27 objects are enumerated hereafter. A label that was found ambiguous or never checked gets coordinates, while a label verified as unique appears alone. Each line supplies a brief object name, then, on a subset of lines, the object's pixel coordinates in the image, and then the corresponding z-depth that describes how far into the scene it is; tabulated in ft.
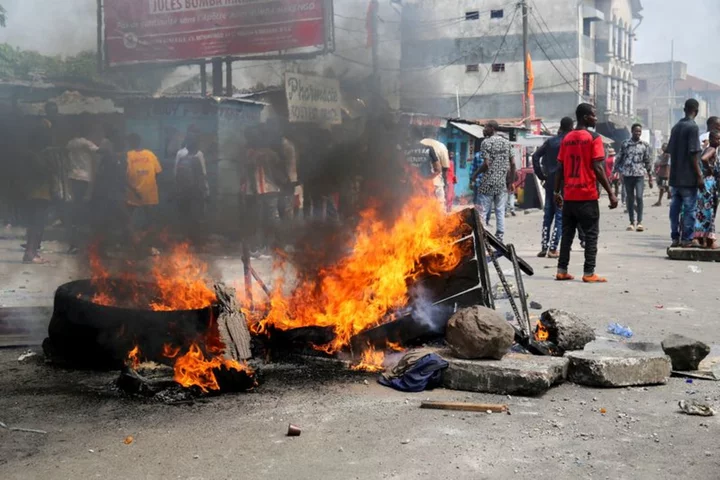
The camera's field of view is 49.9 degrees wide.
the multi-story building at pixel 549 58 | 111.45
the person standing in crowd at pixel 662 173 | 71.24
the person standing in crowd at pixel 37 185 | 27.89
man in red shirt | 27.96
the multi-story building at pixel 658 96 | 234.17
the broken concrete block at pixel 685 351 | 16.58
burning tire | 16.94
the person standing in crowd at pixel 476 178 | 39.19
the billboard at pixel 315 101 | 27.66
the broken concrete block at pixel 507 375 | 15.14
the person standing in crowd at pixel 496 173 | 37.60
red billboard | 44.88
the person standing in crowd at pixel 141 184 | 28.04
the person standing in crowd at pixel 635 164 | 45.34
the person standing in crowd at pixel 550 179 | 34.65
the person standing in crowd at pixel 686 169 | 34.12
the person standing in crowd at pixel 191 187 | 26.49
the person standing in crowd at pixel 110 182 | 30.22
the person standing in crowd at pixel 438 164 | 42.57
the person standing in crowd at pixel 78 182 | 30.37
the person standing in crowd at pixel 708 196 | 35.19
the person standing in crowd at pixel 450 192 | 48.95
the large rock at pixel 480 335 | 16.06
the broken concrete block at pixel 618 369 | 15.71
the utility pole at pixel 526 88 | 94.17
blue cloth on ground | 15.63
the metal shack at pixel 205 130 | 31.32
